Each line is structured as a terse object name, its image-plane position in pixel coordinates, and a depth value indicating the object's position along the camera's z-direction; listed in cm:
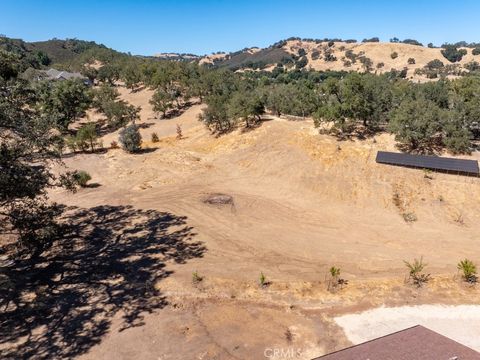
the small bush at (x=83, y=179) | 3444
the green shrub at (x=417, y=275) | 1955
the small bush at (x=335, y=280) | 1918
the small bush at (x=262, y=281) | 1918
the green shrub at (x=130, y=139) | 4256
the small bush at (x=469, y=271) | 1926
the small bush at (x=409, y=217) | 2711
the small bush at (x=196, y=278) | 1948
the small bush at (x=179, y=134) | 5095
